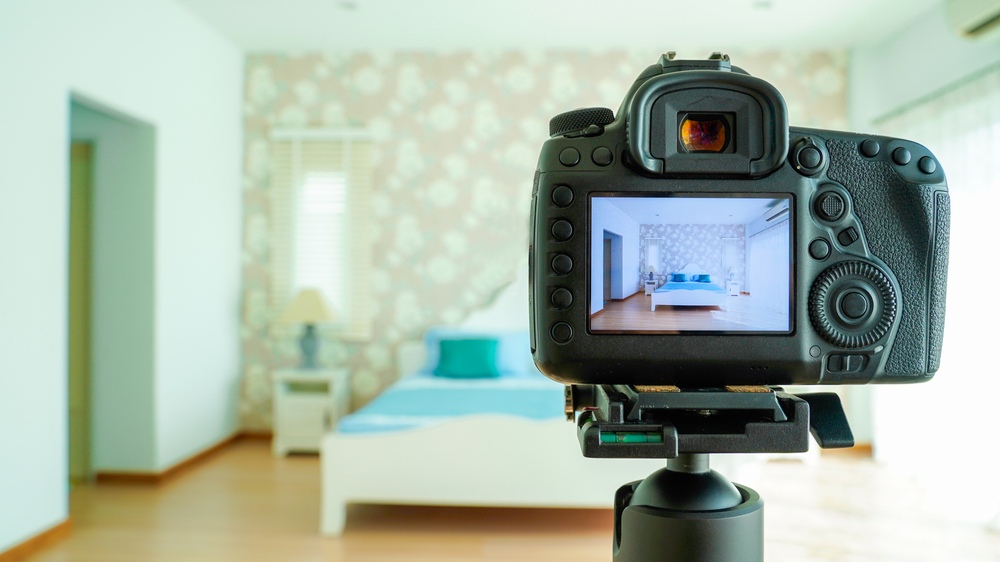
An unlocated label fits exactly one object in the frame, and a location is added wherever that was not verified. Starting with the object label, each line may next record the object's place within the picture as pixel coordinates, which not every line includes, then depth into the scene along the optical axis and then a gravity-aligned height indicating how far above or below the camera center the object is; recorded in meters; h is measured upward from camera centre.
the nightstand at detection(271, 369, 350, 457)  3.57 -0.81
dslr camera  0.64 +0.03
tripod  0.61 -0.17
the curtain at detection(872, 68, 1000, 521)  2.67 -0.21
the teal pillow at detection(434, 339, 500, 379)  3.44 -0.47
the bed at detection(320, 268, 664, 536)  2.39 -0.74
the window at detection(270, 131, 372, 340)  3.87 +0.32
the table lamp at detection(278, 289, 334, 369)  3.59 -0.21
